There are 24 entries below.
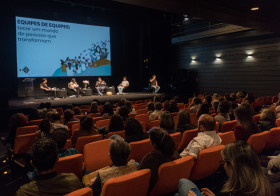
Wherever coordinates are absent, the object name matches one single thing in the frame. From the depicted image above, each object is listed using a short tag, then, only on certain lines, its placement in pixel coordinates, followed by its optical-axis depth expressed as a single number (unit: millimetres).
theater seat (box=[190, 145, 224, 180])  2283
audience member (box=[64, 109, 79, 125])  4551
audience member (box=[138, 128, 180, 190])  1972
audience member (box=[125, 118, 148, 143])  3102
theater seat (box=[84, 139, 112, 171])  2623
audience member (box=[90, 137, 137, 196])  1831
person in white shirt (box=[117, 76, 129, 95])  12883
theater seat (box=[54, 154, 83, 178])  2143
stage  8141
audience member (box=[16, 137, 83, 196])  1502
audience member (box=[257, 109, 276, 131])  3457
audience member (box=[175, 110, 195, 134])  3542
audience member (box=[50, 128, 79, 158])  2454
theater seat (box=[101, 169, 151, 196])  1576
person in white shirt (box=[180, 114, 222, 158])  2502
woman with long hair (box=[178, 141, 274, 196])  1308
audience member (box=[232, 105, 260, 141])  3035
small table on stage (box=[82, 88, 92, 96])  12109
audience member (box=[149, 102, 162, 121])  4953
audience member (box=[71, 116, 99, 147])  3305
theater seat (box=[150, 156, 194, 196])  1918
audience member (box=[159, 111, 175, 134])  3275
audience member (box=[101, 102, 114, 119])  4802
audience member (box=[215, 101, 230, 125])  4191
